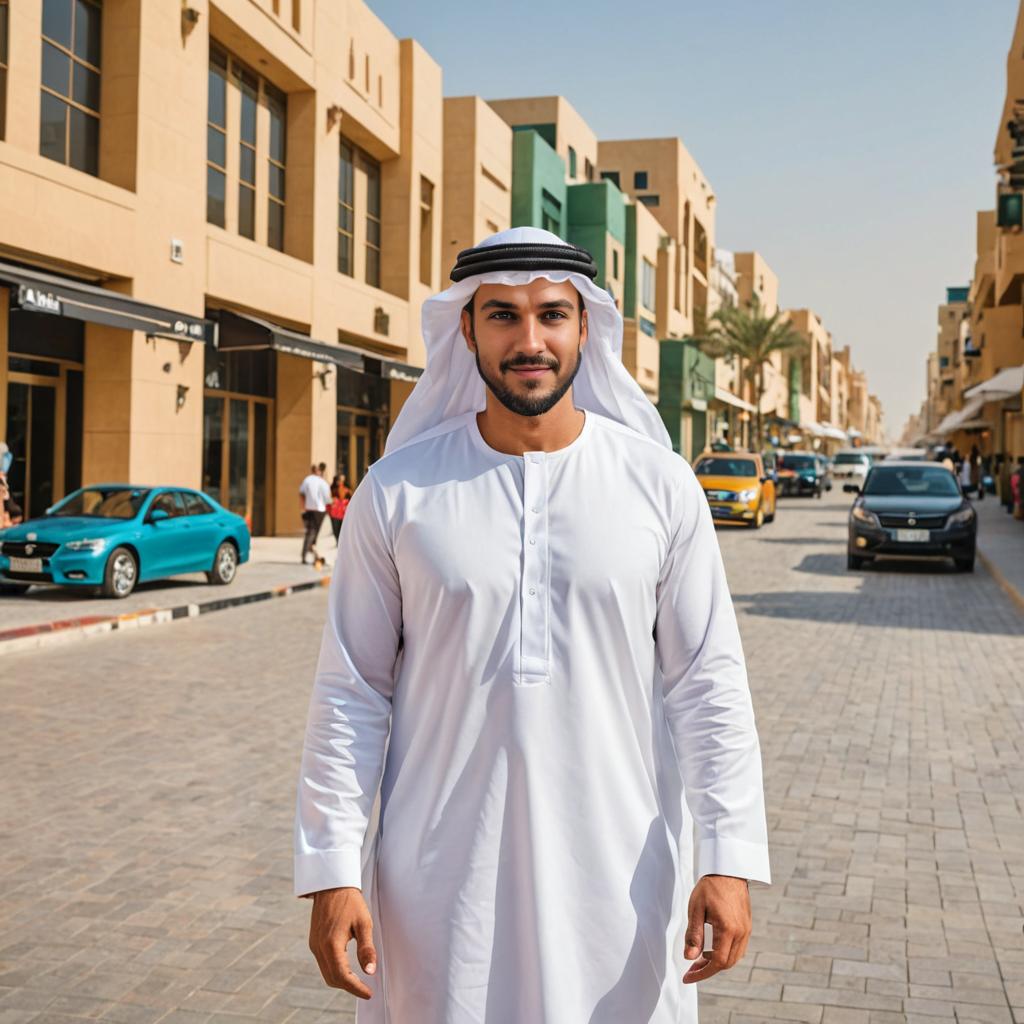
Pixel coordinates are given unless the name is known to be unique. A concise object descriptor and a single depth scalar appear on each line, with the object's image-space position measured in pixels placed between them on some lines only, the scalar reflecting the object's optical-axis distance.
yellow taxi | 31.06
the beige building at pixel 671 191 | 71.06
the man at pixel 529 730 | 2.23
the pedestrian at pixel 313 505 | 20.23
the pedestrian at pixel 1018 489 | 30.59
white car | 63.96
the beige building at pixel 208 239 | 18.66
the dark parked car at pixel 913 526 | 19.58
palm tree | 74.50
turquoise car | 15.11
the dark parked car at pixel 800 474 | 51.09
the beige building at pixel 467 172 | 37.59
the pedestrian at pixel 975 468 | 41.33
